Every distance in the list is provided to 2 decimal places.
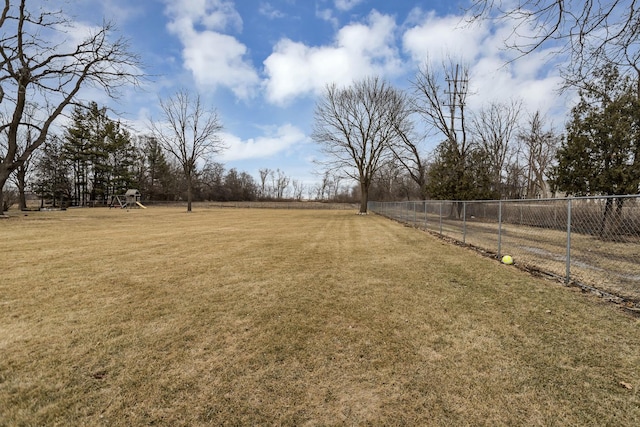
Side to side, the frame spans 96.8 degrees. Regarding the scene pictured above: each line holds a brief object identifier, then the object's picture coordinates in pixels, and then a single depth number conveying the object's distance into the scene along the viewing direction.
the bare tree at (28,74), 13.79
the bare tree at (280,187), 76.69
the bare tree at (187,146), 31.09
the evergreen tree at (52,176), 35.19
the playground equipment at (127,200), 39.22
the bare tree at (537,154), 28.23
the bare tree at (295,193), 77.78
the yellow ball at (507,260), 6.01
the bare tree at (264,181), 74.85
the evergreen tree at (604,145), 10.56
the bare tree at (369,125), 25.50
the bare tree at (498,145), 28.67
